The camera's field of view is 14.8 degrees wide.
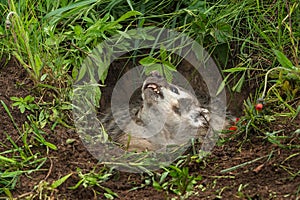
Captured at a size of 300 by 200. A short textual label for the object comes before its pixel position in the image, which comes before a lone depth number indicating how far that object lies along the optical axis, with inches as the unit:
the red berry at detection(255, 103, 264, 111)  227.9
